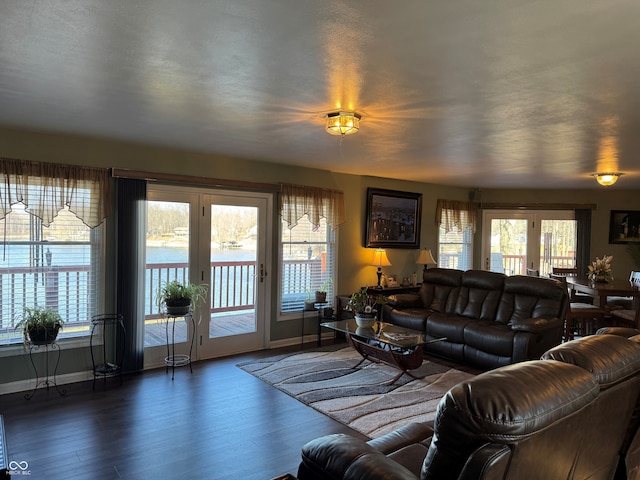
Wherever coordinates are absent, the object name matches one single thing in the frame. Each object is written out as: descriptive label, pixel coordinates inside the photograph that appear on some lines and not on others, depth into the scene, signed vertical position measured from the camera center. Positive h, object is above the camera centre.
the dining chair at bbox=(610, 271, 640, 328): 4.89 -0.96
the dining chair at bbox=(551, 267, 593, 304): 6.58 -0.68
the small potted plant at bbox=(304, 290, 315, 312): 5.99 -1.01
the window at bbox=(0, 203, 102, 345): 3.99 -0.39
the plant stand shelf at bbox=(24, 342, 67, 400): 4.08 -1.30
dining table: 4.95 -0.63
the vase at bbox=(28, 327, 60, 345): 3.85 -0.95
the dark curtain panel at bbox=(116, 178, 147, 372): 4.49 -0.36
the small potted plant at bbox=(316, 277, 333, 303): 6.01 -0.84
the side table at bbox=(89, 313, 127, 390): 4.41 -1.14
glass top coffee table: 4.18 -1.14
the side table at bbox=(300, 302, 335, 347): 5.91 -1.14
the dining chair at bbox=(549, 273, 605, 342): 5.46 -1.07
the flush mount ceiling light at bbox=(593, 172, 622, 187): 5.79 +0.76
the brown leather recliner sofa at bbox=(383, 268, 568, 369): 4.55 -0.99
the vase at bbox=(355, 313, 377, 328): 4.69 -0.95
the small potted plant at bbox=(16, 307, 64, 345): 3.86 -0.87
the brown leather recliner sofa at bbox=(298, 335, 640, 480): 1.17 -0.58
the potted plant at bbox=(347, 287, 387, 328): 4.70 -0.86
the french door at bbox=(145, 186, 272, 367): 4.84 -0.40
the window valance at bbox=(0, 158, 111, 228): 3.91 +0.38
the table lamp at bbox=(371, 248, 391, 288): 6.51 -0.42
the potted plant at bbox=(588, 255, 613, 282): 5.66 -0.47
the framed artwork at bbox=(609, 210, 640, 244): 7.64 +0.15
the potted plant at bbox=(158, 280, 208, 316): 4.55 -0.72
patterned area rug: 3.54 -1.49
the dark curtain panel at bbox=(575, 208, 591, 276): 7.76 -0.07
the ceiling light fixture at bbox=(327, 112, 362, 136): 3.17 +0.81
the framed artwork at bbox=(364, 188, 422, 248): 6.70 +0.22
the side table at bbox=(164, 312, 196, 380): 4.81 -1.41
